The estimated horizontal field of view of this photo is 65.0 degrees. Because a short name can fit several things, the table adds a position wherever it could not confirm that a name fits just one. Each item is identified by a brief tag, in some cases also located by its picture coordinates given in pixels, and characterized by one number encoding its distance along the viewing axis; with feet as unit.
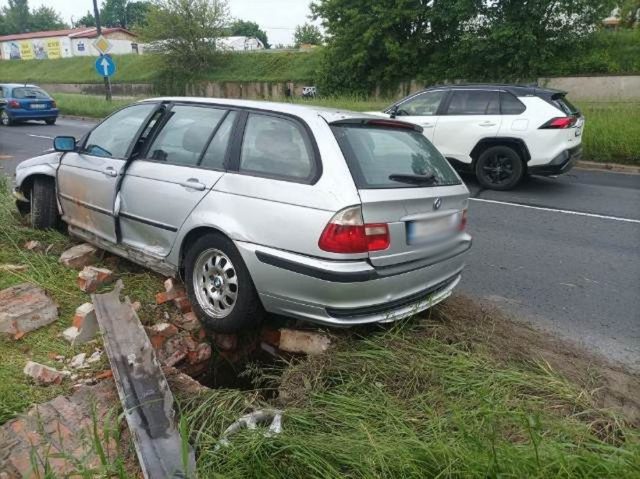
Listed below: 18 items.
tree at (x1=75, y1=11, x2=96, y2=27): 320.09
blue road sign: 65.26
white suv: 27.45
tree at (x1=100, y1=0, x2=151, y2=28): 312.09
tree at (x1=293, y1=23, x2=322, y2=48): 252.01
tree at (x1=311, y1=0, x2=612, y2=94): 71.72
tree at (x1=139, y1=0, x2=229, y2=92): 107.86
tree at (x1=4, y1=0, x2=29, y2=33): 290.15
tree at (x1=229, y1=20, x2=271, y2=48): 299.42
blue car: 61.82
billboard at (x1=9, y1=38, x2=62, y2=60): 202.59
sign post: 62.80
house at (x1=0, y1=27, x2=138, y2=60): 200.23
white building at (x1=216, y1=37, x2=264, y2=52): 117.60
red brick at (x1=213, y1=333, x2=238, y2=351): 11.57
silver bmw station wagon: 9.51
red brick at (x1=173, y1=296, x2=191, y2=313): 12.04
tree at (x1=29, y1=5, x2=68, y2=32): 305.53
